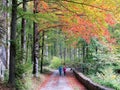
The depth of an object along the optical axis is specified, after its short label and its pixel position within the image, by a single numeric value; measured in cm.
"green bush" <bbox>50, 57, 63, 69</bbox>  6421
